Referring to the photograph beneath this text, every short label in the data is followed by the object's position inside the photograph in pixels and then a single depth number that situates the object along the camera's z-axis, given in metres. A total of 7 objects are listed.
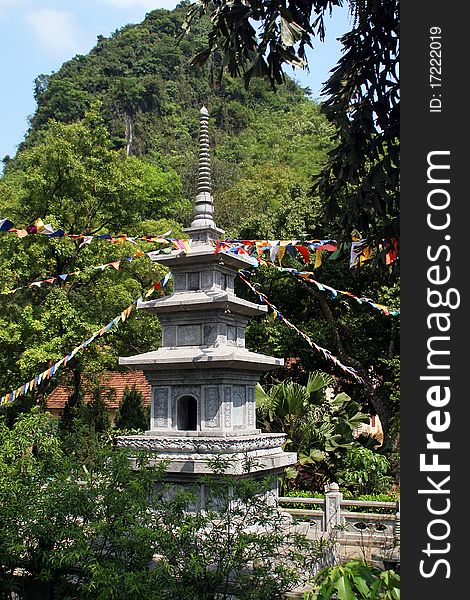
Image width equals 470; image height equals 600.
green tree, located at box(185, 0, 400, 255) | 7.34
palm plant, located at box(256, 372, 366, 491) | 18.50
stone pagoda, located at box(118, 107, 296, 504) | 12.49
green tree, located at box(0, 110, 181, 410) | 20.22
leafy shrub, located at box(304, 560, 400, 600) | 4.45
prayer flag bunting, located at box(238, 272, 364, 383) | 17.17
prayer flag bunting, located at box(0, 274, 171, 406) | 15.48
